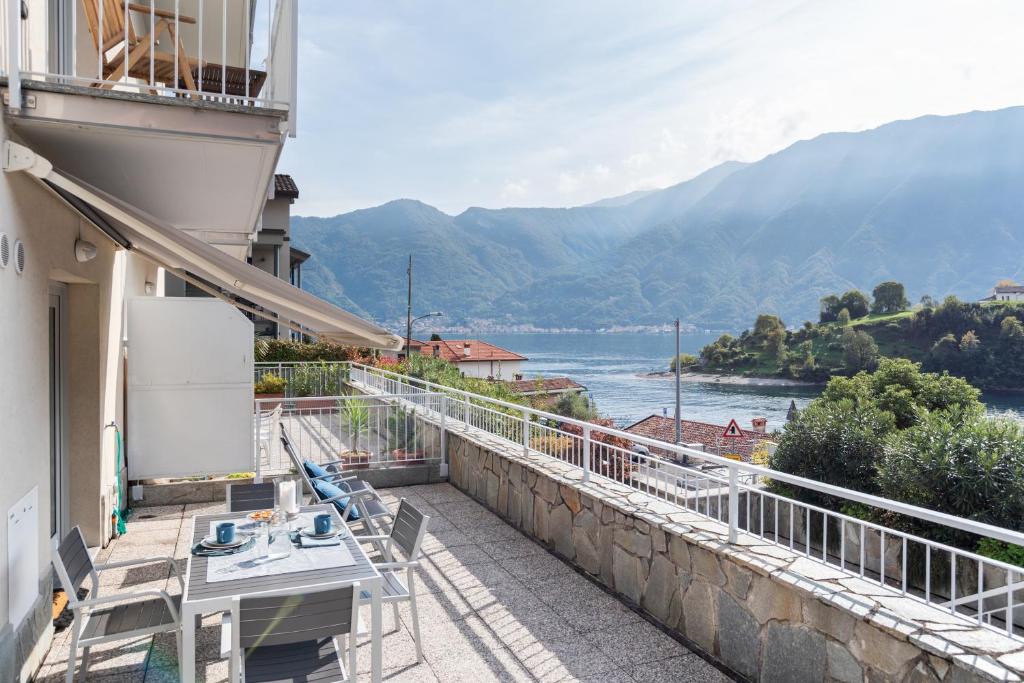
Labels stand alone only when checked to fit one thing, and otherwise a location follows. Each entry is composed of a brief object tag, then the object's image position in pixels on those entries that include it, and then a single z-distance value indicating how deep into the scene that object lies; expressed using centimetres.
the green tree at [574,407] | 3681
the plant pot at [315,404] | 1490
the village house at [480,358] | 5950
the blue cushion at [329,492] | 636
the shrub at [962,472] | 1422
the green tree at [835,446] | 1944
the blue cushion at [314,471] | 690
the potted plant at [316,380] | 1688
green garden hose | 664
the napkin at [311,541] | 404
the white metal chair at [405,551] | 410
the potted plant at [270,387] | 1598
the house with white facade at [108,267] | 345
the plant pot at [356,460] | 911
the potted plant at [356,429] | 925
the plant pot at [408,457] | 925
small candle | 457
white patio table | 316
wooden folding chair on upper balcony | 454
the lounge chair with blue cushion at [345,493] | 598
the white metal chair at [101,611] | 349
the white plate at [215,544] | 395
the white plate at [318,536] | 417
